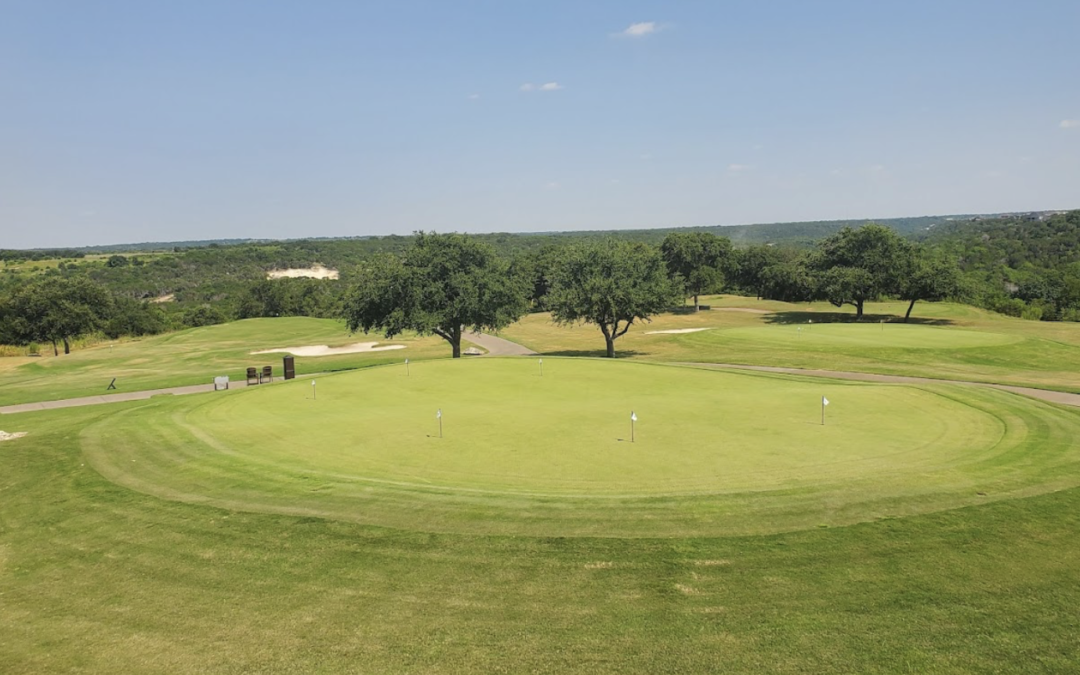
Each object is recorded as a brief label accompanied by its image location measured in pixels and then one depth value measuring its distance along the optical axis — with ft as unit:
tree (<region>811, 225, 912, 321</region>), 250.98
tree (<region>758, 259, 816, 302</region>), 339.48
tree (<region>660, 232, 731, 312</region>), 353.92
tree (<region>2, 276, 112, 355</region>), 259.39
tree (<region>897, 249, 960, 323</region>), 233.96
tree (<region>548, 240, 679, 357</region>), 173.78
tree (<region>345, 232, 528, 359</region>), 163.84
